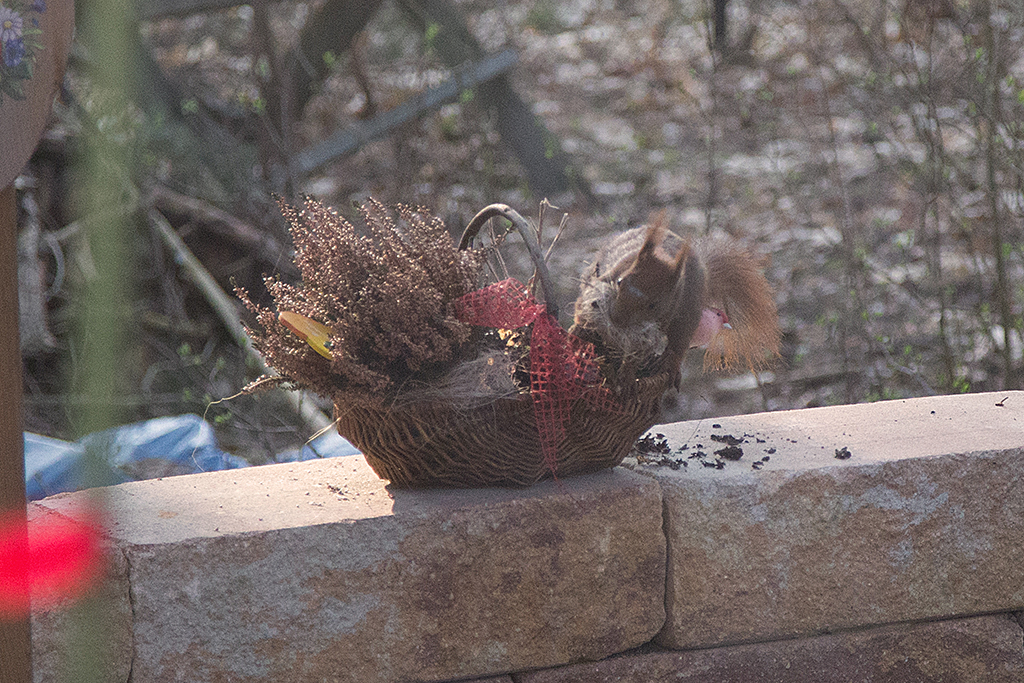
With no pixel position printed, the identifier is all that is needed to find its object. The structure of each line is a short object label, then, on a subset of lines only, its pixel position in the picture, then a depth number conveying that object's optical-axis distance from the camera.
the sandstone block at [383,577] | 5.99
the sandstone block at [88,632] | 5.97
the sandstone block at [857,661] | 6.11
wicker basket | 6.00
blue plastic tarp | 6.42
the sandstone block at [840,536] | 6.10
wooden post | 5.88
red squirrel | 6.01
